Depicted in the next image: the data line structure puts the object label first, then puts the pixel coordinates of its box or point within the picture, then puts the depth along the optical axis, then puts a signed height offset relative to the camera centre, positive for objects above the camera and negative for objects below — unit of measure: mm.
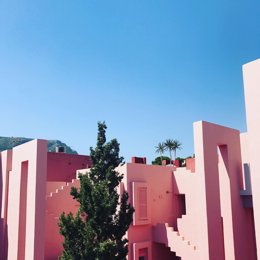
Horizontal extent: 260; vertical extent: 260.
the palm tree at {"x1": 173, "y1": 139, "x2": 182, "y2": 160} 58994 +8402
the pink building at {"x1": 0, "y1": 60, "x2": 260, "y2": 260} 11867 -264
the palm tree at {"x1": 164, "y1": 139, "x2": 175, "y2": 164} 59062 +8434
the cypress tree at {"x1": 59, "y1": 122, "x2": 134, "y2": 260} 10383 -722
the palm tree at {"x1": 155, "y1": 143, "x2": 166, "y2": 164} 59716 +8184
